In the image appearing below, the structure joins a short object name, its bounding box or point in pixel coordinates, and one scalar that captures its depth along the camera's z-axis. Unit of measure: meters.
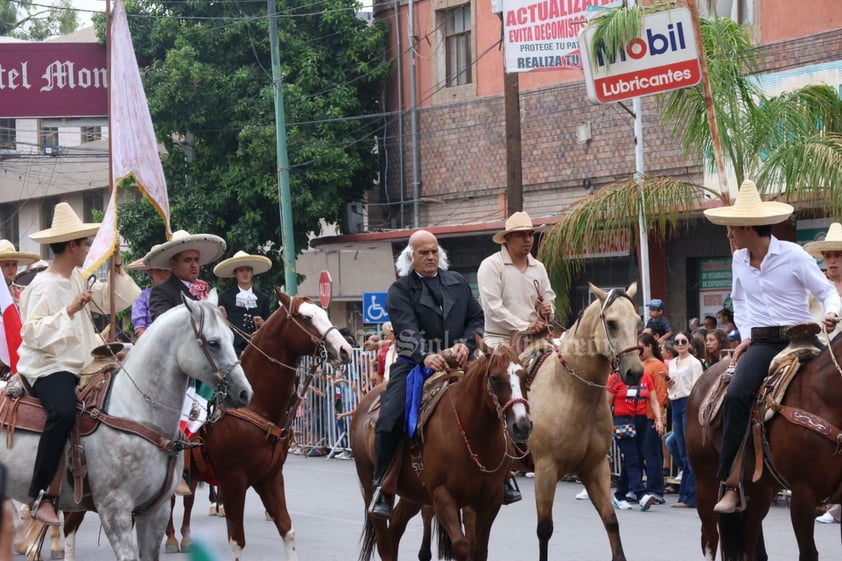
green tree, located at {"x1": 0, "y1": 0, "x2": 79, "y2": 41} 54.44
